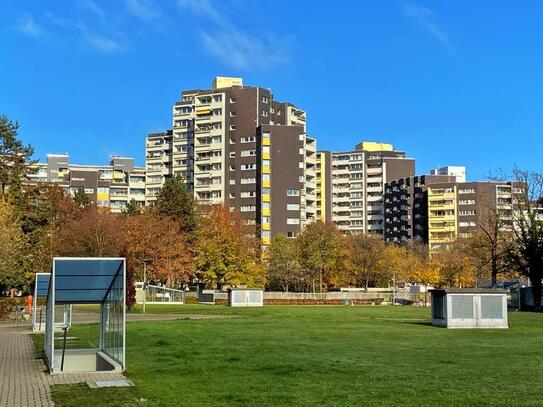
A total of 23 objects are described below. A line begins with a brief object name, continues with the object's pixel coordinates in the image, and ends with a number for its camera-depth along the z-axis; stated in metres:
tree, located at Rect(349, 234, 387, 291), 107.81
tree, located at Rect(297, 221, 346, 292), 100.06
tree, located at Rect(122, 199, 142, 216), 105.30
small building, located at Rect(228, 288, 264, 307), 69.75
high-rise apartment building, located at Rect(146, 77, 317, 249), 135.00
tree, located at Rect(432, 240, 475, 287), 108.75
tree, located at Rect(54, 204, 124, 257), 80.44
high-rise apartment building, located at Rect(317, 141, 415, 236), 188.00
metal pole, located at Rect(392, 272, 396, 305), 85.60
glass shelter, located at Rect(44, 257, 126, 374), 18.42
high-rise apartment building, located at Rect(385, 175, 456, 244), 174.12
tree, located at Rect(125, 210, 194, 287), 86.50
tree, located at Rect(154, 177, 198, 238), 98.12
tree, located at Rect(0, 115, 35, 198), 72.12
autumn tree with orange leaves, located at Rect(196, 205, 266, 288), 92.50
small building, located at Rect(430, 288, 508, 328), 35.03
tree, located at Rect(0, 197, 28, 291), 50.06
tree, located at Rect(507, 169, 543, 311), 66.56
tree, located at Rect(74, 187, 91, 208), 104.28
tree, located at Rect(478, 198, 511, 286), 75.22
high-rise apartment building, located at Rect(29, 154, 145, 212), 167.12
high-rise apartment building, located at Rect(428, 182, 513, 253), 168.25
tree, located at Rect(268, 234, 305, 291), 102.44
